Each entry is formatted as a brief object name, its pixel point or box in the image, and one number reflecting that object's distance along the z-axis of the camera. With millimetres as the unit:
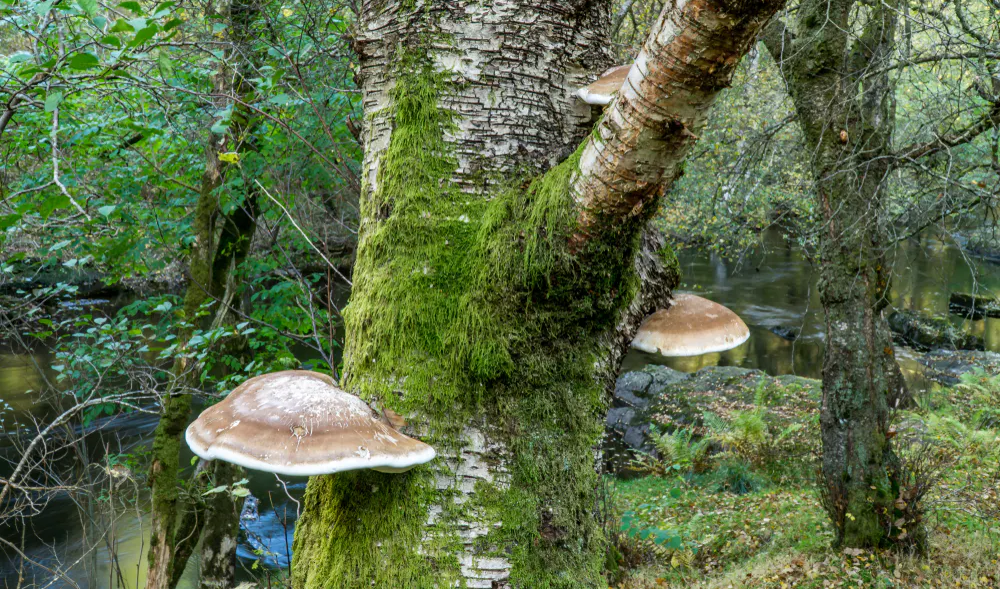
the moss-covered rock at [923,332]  15220
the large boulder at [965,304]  17134
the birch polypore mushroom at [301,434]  1373
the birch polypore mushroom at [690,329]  2135
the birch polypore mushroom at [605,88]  1640
